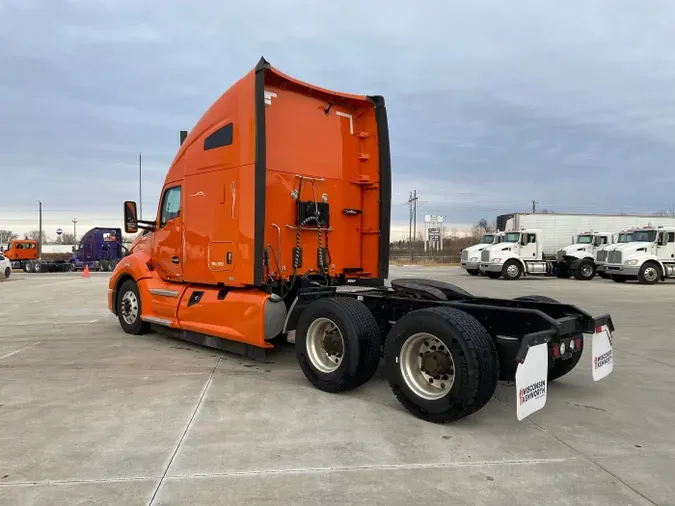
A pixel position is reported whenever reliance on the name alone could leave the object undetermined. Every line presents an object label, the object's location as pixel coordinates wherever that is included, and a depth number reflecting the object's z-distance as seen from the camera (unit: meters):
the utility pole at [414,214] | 73.81
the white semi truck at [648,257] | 23.20
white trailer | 26.53
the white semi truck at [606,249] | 24.78
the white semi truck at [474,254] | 28.58
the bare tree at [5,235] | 99.26
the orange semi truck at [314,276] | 4.41
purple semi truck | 36.16
